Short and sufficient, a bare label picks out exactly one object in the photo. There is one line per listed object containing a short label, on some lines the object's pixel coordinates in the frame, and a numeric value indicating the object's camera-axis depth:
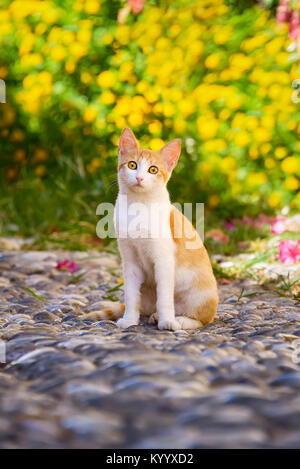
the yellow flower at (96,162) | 4.70
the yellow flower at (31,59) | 4.84
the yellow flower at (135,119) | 4.44
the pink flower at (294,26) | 4.25
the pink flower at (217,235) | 3.96
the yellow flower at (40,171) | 5.23
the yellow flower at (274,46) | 4.43
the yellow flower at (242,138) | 4.36
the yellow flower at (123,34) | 4.60
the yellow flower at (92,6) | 4.62
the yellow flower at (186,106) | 4.46
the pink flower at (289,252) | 3.09
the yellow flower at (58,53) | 4.75
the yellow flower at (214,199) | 4.61
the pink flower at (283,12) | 4.34
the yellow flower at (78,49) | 4.67
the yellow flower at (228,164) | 4.44
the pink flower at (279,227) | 3.56
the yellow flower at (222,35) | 4.52
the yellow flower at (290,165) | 4.29
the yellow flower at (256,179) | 4.43
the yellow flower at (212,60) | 4.51
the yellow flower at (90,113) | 4.63
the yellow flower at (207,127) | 4.41
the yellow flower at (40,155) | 5.25
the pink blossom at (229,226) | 4.28
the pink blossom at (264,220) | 4.25
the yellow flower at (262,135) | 4.36
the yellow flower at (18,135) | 5.29
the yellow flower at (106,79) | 4.55
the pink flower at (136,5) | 4.62
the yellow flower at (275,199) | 4.40
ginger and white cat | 2.07
